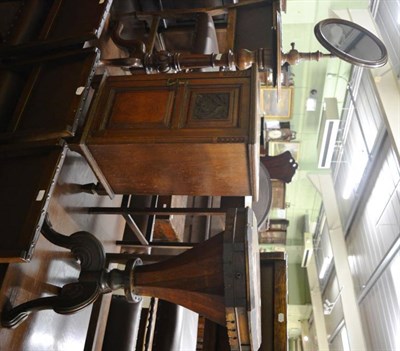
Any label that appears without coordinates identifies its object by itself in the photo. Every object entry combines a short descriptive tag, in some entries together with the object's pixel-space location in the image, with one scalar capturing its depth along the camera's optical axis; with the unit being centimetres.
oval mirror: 268
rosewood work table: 106
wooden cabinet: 148
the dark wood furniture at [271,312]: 166
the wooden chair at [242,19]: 228
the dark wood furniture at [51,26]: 179
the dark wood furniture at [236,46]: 201
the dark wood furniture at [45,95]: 153
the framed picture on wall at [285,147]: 919
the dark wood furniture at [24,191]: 122
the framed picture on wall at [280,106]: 779
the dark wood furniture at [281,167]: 267
